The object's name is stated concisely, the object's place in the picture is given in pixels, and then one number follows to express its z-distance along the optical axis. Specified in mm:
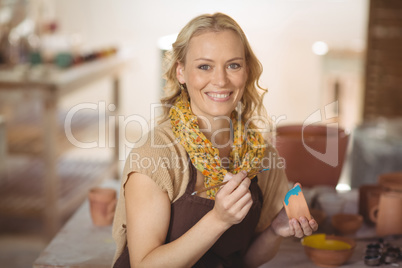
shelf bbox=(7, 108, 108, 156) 3420
